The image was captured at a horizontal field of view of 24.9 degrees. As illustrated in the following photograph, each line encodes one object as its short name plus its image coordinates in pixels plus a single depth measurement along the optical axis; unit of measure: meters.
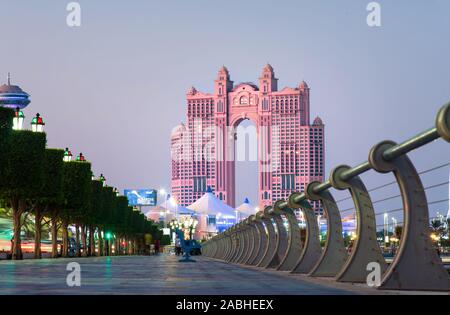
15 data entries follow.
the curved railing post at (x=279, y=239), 28.12
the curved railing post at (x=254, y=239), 36.79
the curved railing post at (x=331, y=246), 19.69
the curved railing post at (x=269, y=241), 30.15
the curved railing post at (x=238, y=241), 45.12
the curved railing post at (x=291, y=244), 25.39
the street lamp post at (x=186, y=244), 56.65
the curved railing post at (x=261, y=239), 34.48
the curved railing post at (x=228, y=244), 55.00
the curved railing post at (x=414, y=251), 13.62
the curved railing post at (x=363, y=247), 16.50
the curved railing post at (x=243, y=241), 41.75
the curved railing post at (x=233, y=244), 49.72
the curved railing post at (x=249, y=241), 38.42
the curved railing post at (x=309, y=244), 22.72
